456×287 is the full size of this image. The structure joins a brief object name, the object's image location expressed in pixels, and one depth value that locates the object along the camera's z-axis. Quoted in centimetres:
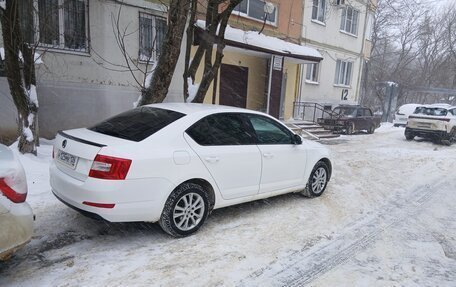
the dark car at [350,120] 1689
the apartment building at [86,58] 912
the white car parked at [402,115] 2309
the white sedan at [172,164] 372
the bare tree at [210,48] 817
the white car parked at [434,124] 1489
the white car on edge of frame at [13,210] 290
